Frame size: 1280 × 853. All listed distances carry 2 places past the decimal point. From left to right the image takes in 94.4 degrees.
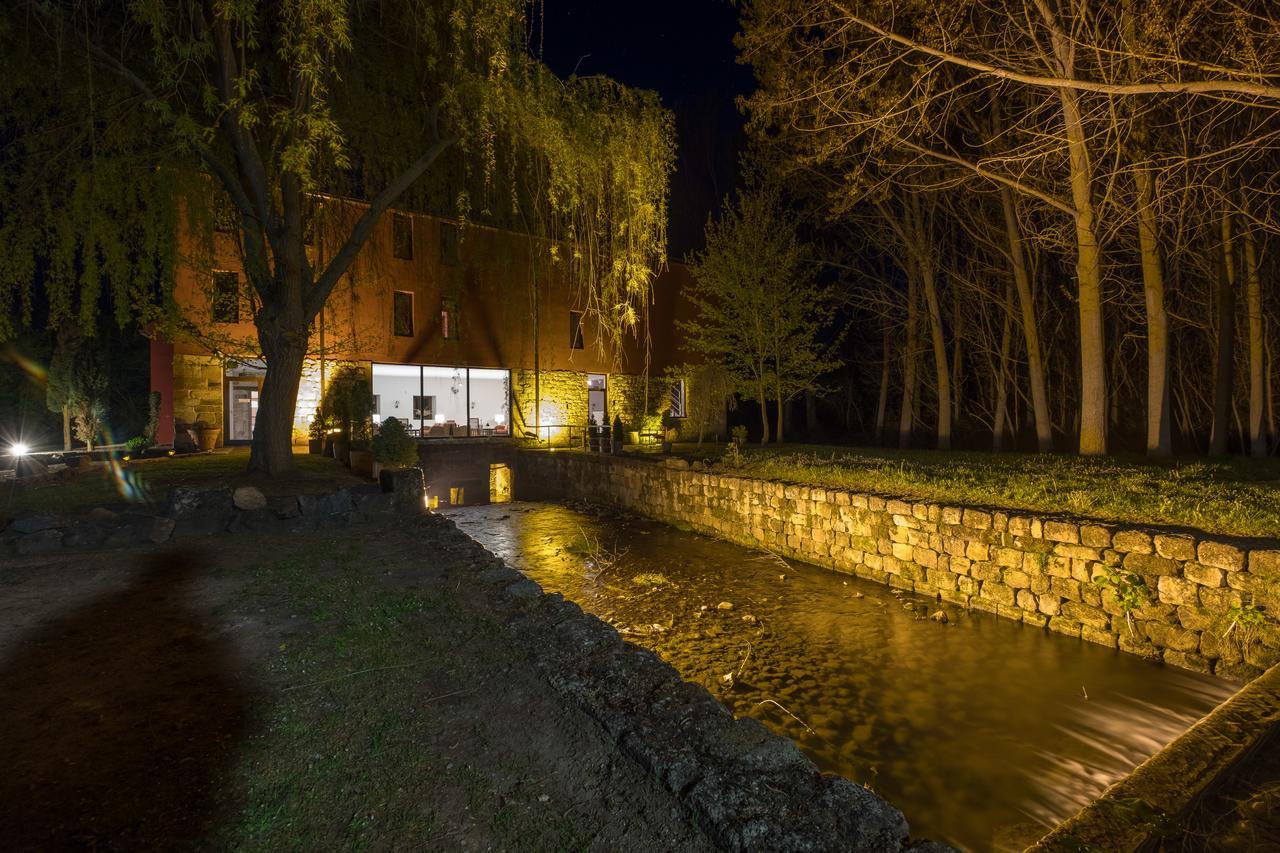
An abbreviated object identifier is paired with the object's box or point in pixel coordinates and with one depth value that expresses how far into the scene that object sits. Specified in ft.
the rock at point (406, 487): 24.57
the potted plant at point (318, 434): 47.78
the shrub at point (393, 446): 35.86
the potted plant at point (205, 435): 44.37
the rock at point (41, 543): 17.38
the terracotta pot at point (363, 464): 33.55
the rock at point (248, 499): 20.83
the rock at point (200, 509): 20.01
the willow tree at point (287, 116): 20.56
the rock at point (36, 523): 17.70
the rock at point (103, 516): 18.83
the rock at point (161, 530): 19.16
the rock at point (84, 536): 18.13
